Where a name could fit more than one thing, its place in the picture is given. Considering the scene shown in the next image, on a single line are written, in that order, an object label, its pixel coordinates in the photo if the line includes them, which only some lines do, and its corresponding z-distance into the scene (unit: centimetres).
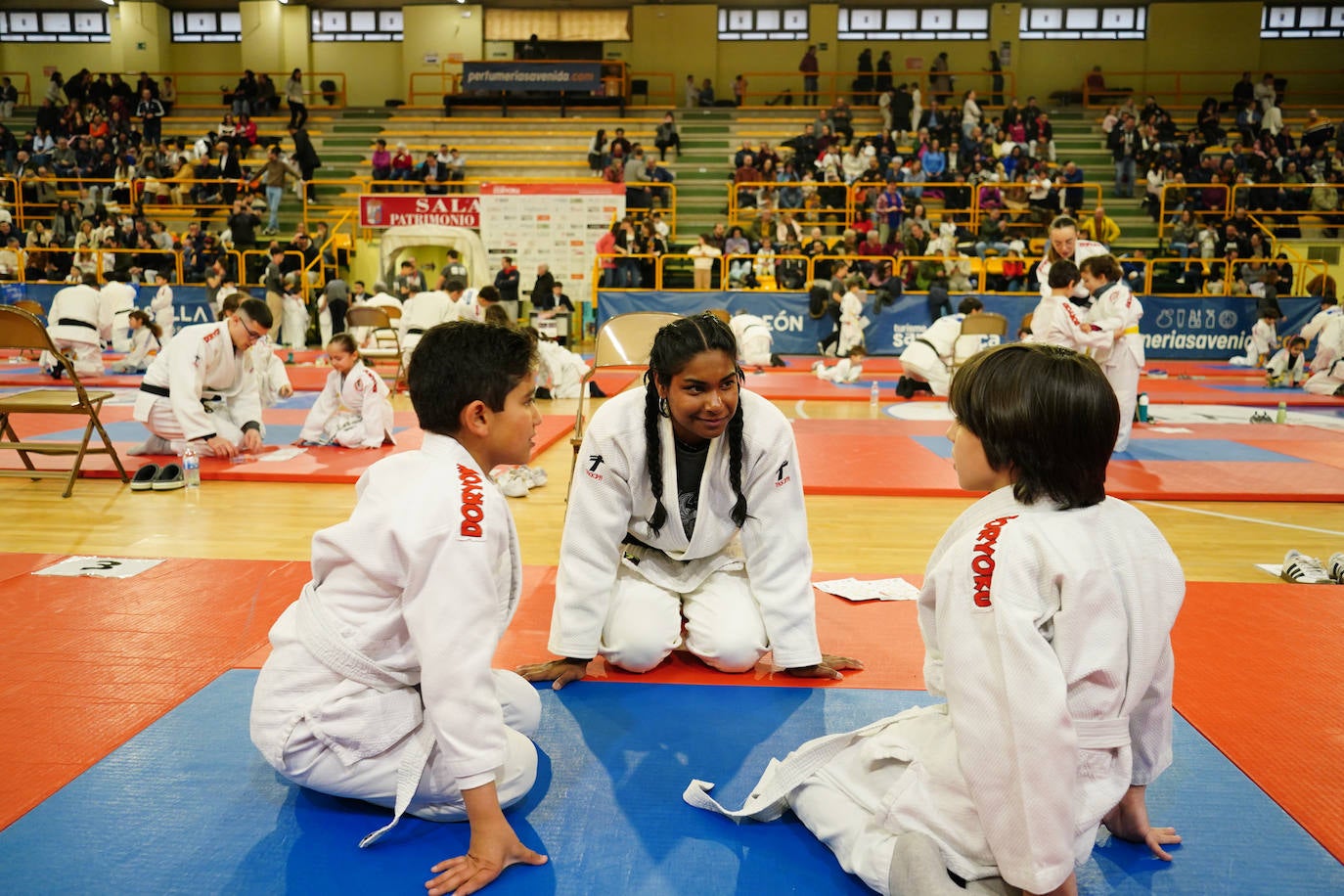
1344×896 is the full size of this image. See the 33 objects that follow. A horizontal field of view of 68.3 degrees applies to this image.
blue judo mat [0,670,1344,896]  210
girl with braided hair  319
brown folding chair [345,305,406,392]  1149
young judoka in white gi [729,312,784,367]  1337
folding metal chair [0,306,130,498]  598
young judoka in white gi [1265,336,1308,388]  1255
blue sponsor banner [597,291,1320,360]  1591
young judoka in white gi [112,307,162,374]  1330
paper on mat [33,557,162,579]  427
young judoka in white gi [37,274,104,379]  1220
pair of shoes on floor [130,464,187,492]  621
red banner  1831
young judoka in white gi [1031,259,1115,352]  743
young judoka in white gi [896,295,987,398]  1088
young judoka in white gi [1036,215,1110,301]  805
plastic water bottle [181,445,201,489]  618
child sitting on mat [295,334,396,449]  749
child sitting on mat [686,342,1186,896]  177
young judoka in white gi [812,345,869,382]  1219
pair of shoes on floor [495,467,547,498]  626
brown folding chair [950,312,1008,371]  1126
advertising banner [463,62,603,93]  2542
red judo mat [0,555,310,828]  265
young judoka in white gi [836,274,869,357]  1530
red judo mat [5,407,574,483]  655
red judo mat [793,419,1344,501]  623
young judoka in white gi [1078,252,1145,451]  751
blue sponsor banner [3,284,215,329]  1712
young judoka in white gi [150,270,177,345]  1631
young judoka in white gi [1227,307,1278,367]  1448
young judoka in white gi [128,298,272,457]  660
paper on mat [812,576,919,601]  409
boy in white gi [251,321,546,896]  206
